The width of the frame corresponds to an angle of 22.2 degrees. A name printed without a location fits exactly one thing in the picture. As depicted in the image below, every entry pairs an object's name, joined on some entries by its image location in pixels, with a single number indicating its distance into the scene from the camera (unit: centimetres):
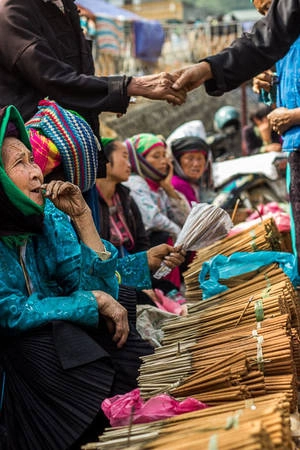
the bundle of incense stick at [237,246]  441
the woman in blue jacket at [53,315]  275
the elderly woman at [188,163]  760
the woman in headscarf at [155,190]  637
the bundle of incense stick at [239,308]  327
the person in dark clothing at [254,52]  423
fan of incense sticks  384
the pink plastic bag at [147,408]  244
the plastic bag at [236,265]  407
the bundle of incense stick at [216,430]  195
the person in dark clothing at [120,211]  542
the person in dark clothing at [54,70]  363
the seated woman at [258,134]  959
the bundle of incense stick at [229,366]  255
